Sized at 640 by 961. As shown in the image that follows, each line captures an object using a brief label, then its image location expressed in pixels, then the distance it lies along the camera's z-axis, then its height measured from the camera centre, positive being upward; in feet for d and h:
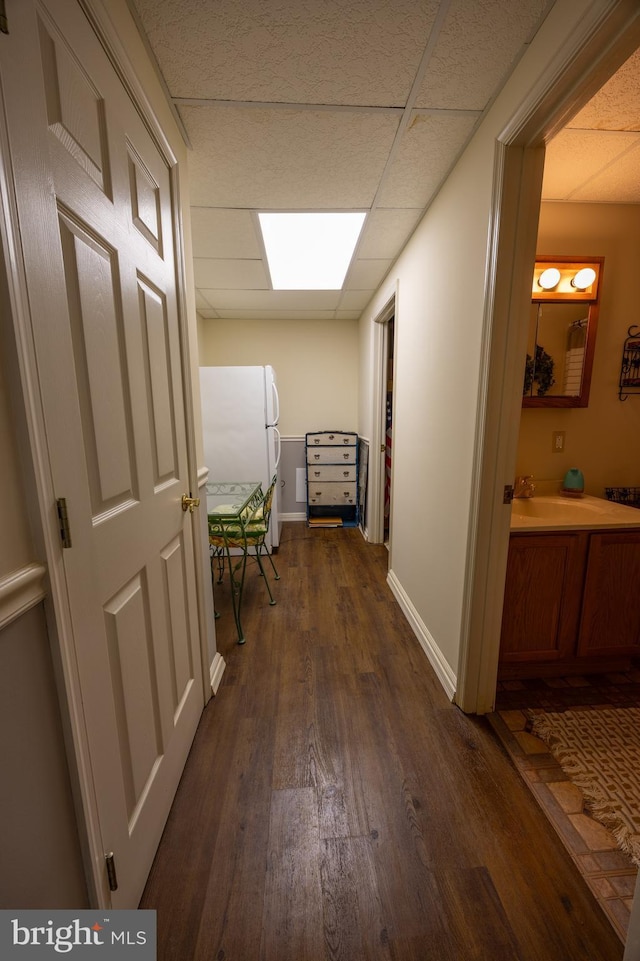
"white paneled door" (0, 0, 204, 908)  2.05 +0.17
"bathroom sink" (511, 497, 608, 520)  6.37 -1.65
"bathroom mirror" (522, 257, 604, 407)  6.33 +1.50
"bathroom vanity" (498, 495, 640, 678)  5.33 -2.74
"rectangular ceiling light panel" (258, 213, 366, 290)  7.00 +3.77
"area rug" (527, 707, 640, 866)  3.85 -4.30
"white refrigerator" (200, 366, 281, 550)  10.57 -0.24
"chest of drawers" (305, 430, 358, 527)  13.50 -2.12
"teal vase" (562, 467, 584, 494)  6.64 -1.23
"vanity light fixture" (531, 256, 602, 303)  6.28 +2.38
